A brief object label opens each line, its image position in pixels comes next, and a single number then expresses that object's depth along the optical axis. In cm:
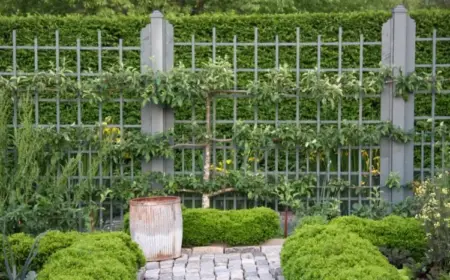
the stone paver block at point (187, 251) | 650
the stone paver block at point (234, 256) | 619
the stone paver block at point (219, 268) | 577
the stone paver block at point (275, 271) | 548
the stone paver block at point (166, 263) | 603
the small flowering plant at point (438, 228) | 482
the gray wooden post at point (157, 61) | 729
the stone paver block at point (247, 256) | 620
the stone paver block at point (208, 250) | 654
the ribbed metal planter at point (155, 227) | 612
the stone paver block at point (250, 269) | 572
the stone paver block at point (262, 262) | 596
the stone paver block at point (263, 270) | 566
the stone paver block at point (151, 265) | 598
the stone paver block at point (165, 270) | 578
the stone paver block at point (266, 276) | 546
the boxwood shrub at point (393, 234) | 557
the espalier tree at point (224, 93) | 716
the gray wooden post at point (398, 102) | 725
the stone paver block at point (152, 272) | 572
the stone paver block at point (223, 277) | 549
